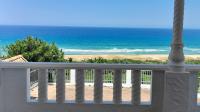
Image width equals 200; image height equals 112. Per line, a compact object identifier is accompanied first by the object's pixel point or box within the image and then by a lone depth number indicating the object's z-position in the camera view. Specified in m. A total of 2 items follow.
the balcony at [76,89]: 1.99
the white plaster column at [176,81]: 1.76
